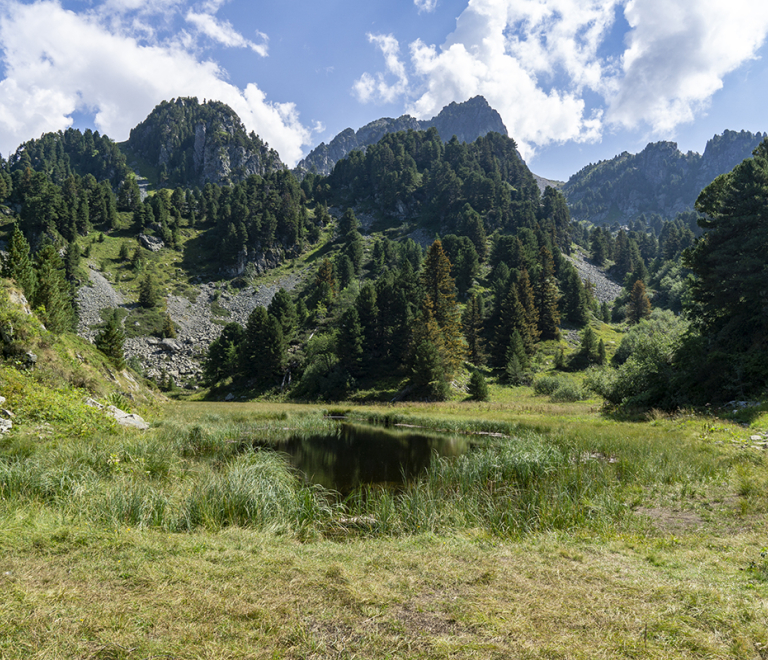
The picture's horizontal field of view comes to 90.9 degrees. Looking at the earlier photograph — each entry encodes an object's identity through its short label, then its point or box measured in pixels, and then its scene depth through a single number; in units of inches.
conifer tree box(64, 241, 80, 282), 3836.1
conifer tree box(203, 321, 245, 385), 3245.6
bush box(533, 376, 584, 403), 2057.1
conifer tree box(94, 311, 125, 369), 1979.6
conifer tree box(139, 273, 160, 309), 4094.5
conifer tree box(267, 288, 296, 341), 3312.0
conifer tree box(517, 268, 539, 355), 3142.2
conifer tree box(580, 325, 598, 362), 2945.9
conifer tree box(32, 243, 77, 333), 1560.0
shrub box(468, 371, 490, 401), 2156.7
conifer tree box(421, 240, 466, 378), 2481.5
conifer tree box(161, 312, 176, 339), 3841.5
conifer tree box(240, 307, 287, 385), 2987.2
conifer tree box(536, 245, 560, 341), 3624.5
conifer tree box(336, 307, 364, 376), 2723.9
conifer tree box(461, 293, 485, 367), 3048.7
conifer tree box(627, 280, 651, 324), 4311.8
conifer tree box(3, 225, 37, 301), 1398.3
